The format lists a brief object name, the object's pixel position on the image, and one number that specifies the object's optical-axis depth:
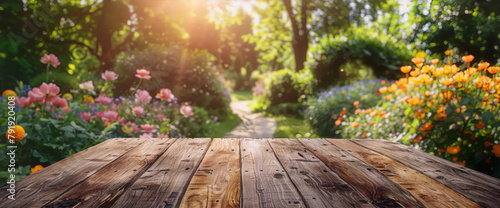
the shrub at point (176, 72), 7.23
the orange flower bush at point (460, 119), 2.71
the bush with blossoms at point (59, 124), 2.48
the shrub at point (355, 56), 9.13
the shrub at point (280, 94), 10.95
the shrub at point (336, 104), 6.20
